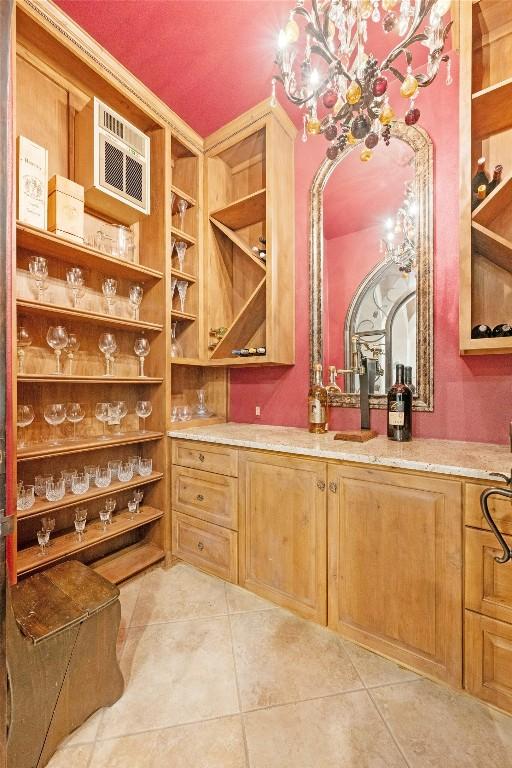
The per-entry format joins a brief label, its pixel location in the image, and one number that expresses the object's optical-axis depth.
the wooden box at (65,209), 1.75
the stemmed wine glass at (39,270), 1.76
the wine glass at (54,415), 1.83
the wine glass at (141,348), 2.29
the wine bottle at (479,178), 1.71
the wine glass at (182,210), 2.52
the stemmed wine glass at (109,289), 2.13
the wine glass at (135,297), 2.28
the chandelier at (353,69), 1.20
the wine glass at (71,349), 1.97
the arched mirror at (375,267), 1.93
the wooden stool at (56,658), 1.02
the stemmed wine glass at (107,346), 2.11
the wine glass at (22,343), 1.72
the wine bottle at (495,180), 1.70
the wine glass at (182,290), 2.55
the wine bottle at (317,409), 2.15
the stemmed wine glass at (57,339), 1.83
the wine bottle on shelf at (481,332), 1.60
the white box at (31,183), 1.61
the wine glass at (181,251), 2.52
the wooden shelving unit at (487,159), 1.55
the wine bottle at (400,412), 1.80
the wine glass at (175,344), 2.61
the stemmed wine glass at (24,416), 1.69
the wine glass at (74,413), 1.95
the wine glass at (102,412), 2.09
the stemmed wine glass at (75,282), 1.93
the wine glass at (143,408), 2.28
